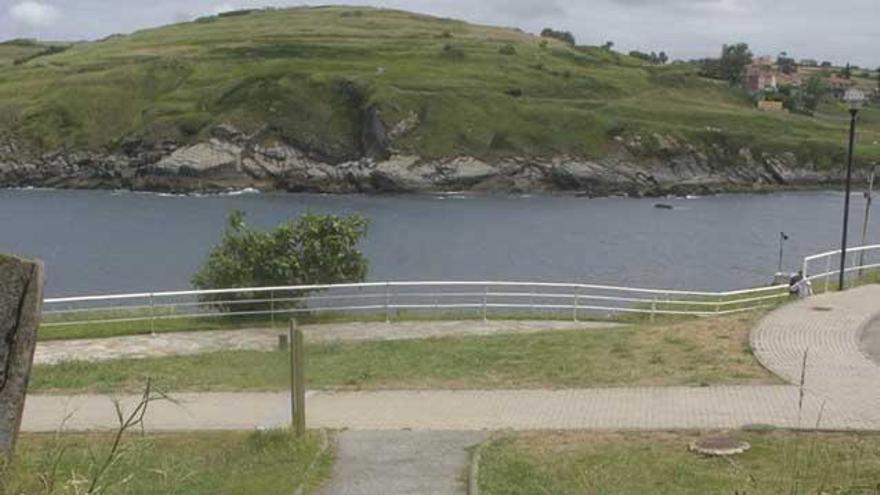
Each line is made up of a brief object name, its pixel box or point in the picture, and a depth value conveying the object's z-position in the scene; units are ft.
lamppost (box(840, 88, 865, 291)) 75.82
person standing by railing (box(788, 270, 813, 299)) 73.08
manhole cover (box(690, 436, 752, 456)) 30.96
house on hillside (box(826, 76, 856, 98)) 605.52
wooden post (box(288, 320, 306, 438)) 30.37
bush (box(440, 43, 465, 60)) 479.41
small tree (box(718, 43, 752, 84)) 642.31
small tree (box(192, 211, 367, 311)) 77.66
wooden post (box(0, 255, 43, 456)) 14.56
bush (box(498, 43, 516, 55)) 502.38
